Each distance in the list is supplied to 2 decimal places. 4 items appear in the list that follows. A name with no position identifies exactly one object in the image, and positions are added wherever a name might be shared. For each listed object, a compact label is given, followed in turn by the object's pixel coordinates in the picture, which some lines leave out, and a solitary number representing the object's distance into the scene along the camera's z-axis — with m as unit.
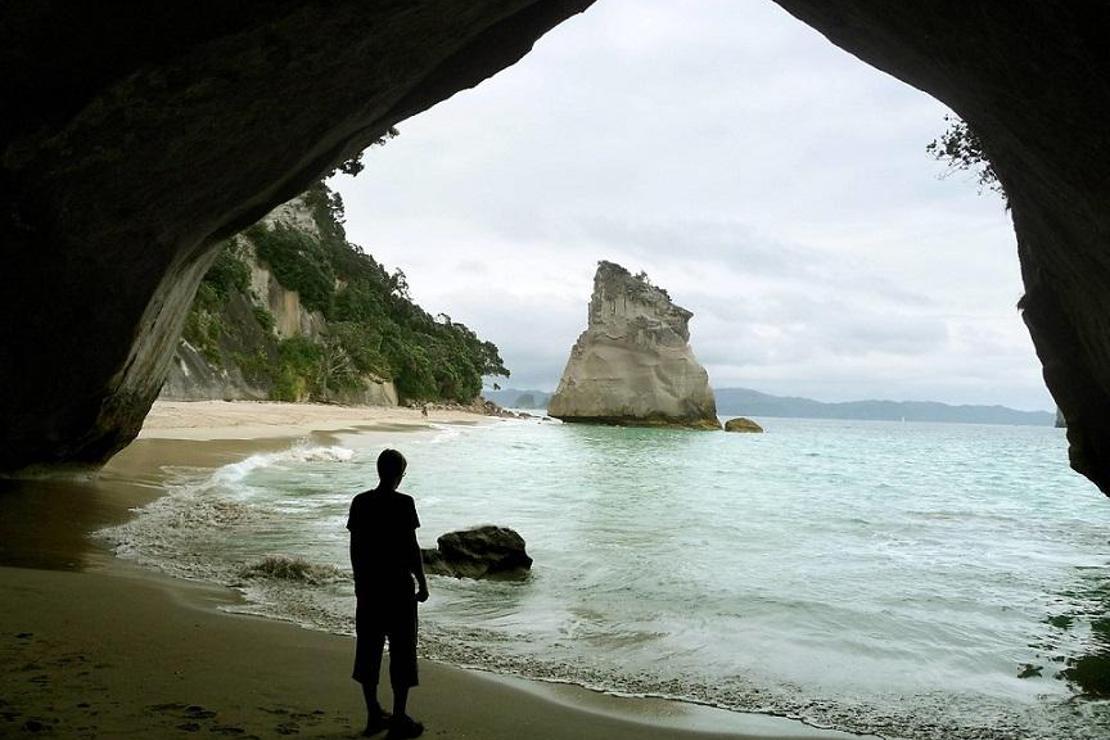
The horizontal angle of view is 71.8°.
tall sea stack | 76.94
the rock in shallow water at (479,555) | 9.50
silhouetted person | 4.02
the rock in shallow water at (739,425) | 85.25
